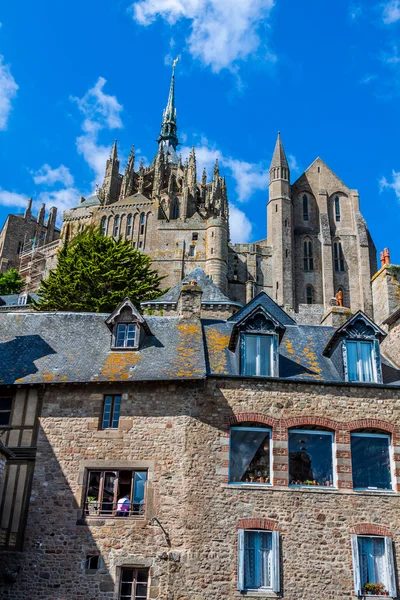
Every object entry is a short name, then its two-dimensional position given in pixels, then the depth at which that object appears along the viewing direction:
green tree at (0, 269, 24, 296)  63.66
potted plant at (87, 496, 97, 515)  14.98
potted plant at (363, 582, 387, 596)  14.39
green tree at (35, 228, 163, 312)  32.44
